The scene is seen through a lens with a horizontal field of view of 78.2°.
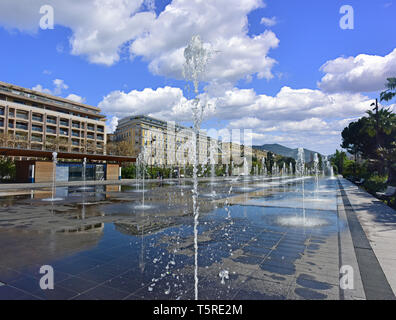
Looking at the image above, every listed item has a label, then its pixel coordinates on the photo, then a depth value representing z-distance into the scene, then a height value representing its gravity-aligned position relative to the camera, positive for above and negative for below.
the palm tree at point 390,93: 26.43 +8.64
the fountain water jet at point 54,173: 19.24 -0.35
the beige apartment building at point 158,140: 89.38 +11.90
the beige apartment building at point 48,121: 55.22 +13.13
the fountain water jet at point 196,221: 4.14 -1.79
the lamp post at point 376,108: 28.10 +7.01
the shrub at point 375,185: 19.81 -1.55
